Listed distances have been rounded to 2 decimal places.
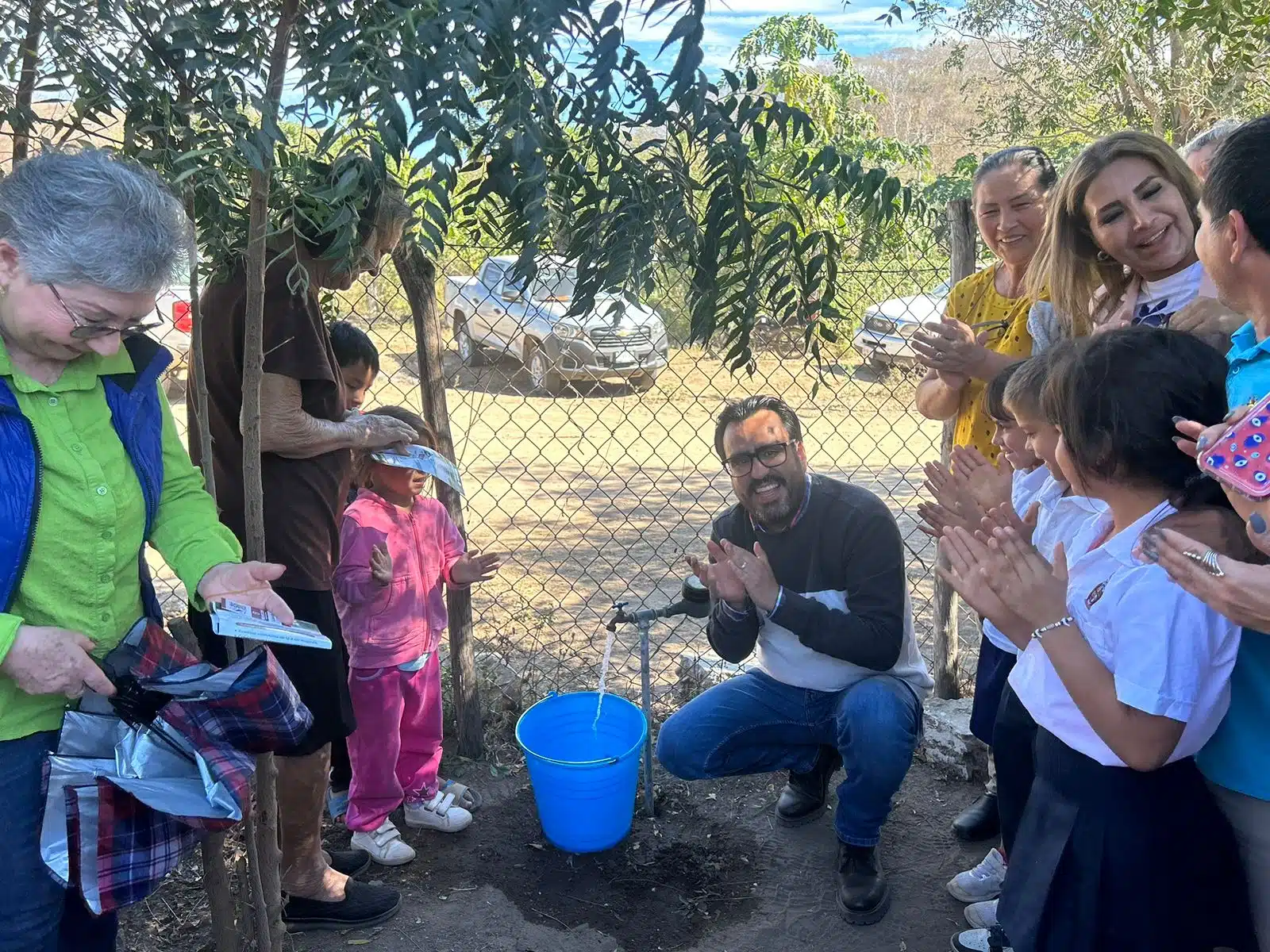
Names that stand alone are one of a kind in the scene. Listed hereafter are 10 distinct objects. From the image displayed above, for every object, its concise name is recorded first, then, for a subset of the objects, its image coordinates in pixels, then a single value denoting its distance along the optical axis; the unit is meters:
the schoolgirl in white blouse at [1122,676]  1.59
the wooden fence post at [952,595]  3.45
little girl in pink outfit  2.82
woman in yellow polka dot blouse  2.78
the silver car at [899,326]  7.53
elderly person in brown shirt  2.35
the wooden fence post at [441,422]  3.15
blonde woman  2.42
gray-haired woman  1.54
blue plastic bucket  2.79
